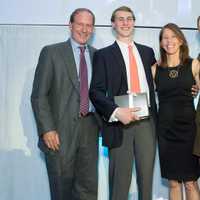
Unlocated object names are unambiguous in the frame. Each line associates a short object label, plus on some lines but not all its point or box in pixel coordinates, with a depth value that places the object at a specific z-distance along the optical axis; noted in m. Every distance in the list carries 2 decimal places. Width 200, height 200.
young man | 2.12
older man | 2.11
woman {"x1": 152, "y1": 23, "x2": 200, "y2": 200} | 2.15
